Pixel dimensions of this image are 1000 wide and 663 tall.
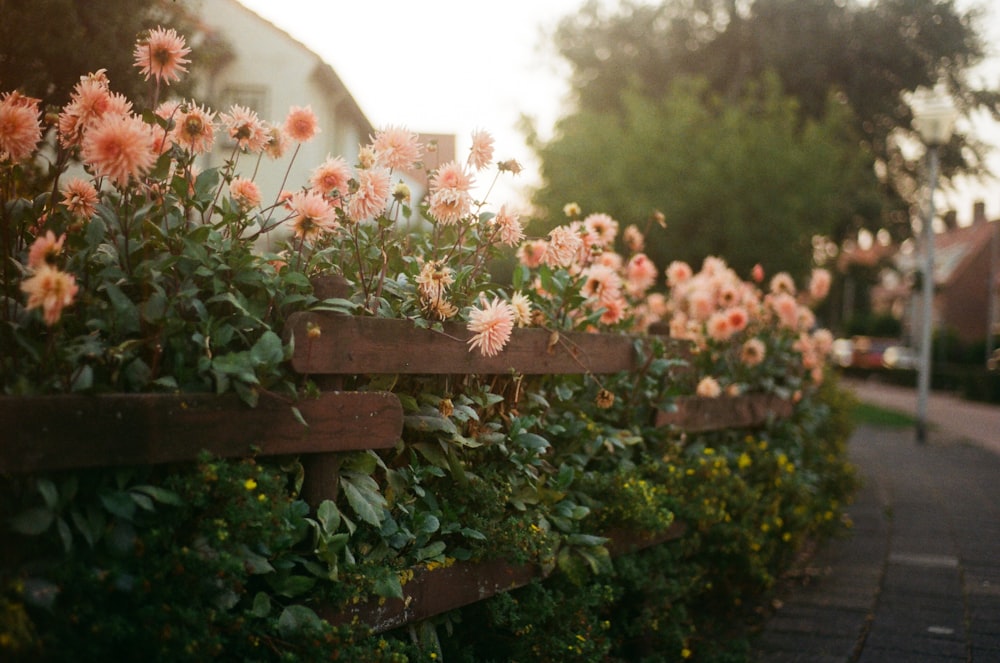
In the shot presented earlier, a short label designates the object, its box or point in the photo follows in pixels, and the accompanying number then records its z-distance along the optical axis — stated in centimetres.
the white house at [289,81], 1215
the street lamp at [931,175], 1134
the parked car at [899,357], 3544
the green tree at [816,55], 1603
